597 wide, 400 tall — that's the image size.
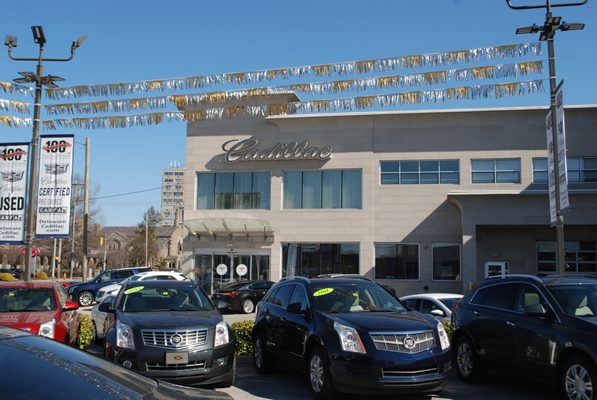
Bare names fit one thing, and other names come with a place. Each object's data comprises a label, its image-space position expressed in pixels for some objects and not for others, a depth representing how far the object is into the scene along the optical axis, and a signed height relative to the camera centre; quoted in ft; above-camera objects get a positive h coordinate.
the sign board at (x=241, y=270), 103.14 -5.26
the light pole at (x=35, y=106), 51.75 +12.18
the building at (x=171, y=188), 615.53 +56.83
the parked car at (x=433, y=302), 42.72 -4.65
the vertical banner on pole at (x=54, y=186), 53.98 +4.96
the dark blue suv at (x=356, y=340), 23.32 -4.28
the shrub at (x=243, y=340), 36.91 -6.37
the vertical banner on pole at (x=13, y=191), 53.67 +4.44
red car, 29.73 -4.04
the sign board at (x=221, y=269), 104.27 -5.17
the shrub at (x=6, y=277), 156.97 -10.58
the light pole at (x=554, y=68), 45.88 +14.60
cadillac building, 98.63 +8.18
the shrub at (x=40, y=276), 168.04 -11.00
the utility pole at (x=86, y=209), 134.41 +7.09
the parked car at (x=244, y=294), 78.54 -7.33
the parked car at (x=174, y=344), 25.31 -4.74
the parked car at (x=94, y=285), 87.04 -7.00
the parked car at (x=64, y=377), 9.43 -2.43
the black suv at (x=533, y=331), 22.48 -3.87
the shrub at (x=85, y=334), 38.32 -6.35
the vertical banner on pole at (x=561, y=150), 46.98 +7.73
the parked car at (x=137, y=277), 72.96 -4.80
